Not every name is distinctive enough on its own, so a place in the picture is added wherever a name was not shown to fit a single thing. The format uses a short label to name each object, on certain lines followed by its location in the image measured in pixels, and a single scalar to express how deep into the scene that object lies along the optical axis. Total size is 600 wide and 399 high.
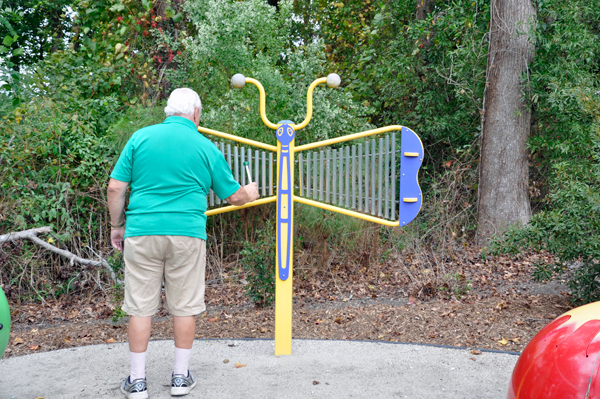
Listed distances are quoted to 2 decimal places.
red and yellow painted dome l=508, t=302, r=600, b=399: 1.89
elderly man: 3.32
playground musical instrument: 4.09
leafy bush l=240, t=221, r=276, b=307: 5.58
